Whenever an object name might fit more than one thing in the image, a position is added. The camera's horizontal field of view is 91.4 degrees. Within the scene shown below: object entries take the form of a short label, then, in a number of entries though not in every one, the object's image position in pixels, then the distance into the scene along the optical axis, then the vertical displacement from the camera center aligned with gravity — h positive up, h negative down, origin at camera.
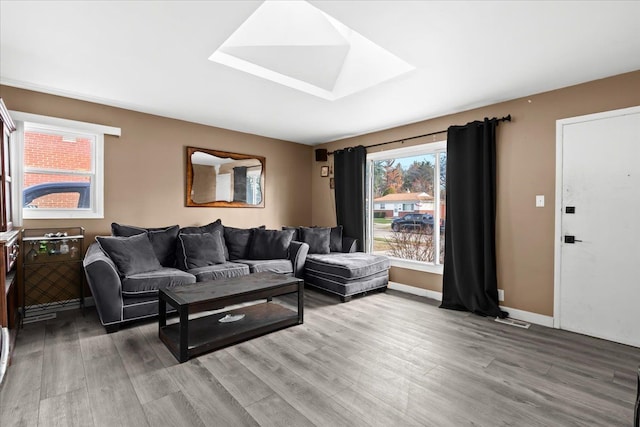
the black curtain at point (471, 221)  3.53 -0.11
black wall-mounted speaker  5.66 +1.03
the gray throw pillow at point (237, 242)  4.39 -0.44
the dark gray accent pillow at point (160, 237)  3.64 -0.33
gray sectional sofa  2.86 -0.58
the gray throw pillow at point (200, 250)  3.73 -0.48
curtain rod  3.47 +1.04
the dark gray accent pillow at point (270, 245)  4.41 -0.48
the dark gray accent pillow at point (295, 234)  4.93 -0.36
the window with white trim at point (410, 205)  4.25 +0.10
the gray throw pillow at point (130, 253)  3.17 -0.45
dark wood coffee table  2.45 -1.01
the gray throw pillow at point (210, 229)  4.12 -0.25
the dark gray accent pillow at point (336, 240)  5.05 -0.47
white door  2.75 -0.12
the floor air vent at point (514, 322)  3.20 -1.16
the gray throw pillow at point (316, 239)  4.84 -0.43
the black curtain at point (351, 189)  4.99 +0.37
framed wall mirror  4.50 +0.49
